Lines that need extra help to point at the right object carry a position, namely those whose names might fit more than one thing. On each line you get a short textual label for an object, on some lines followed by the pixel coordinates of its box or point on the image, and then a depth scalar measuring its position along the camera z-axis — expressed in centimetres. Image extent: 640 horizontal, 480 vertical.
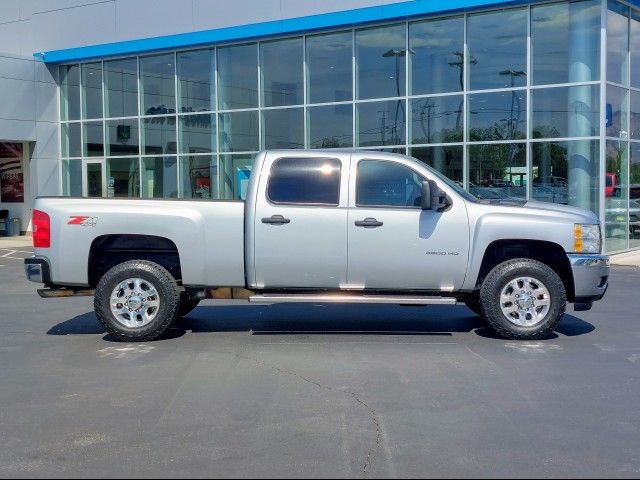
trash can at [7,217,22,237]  2895
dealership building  1895
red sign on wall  2923
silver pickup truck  872
